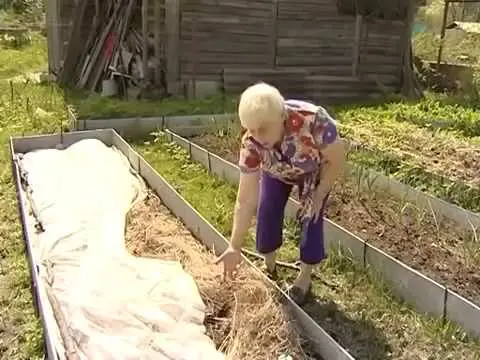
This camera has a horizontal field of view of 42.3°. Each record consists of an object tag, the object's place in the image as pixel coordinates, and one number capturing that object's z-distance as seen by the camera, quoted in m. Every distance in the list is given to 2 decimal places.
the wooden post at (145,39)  9.40
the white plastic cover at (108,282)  2.49
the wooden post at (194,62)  9.37
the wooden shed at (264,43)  9.38
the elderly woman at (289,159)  2.55
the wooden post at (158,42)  9.29
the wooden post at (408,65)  10.79
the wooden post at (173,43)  9.13
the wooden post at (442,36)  11.03
